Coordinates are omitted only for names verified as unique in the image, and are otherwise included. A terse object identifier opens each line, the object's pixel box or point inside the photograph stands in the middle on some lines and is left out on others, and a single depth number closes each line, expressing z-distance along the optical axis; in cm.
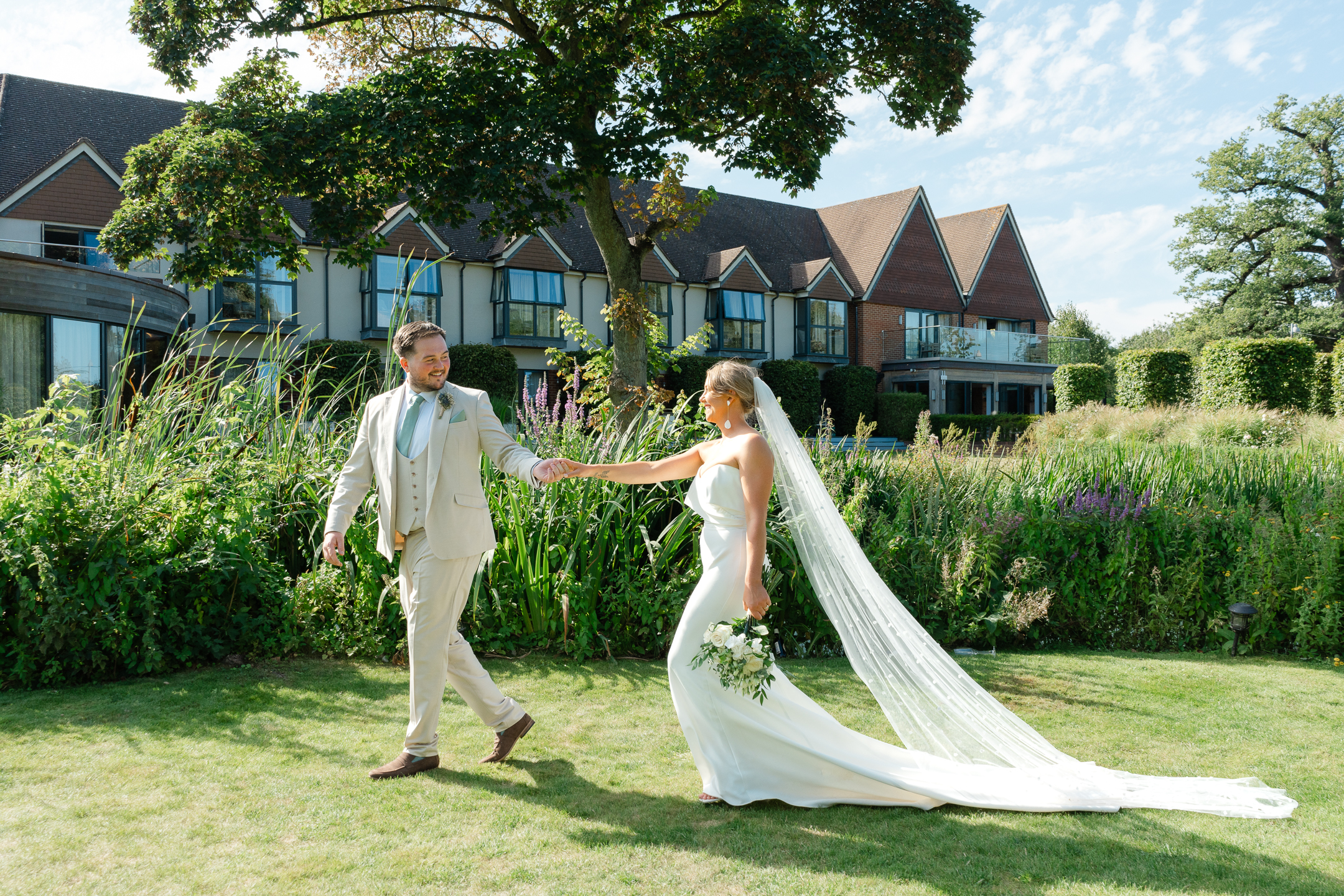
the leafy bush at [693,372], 2662
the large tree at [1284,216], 3894
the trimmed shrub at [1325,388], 2414
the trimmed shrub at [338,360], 1778
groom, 389
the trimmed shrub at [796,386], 2830
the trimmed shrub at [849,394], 3094
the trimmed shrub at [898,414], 3073
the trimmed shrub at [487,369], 2278
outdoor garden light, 625
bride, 374
